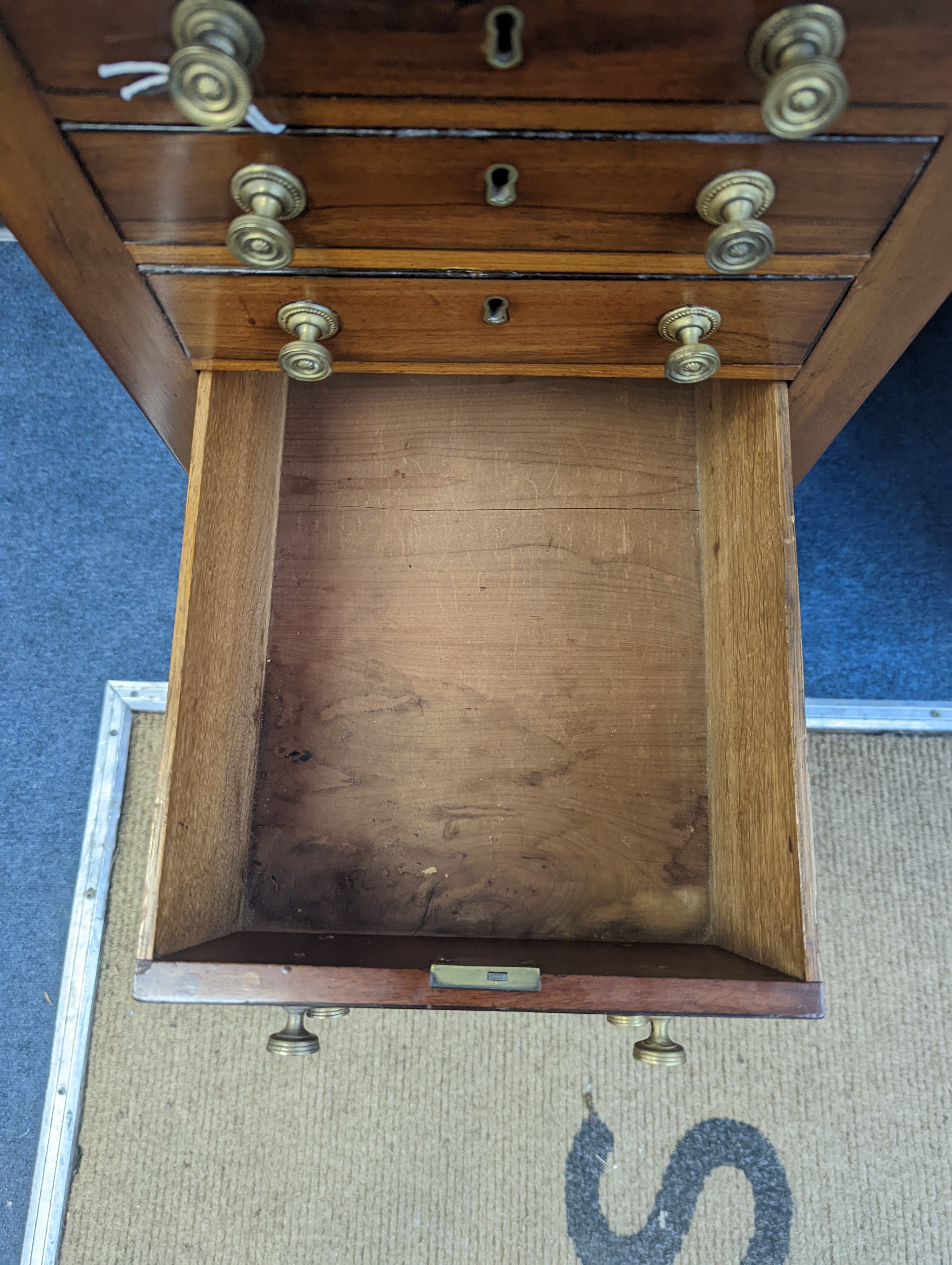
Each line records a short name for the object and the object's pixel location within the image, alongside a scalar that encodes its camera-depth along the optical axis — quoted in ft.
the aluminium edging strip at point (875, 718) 4.15
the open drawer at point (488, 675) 2.51
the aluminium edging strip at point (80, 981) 3.79
